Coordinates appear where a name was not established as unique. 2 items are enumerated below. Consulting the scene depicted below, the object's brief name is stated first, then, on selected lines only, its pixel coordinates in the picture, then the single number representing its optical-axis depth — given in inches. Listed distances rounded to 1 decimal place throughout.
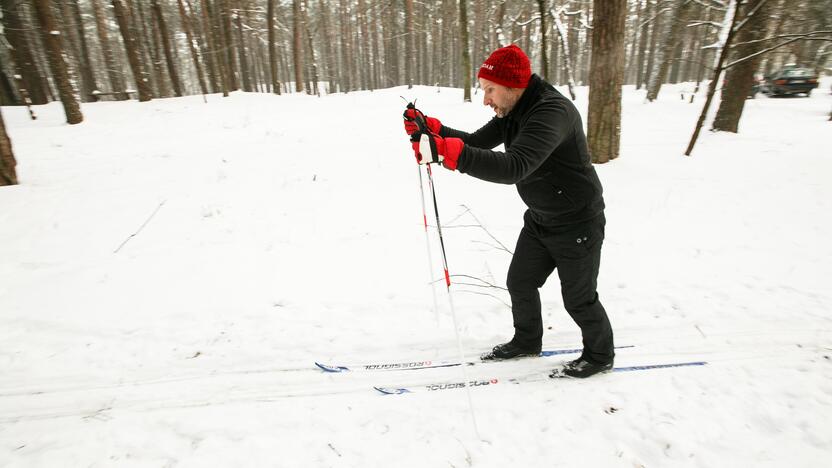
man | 86.4
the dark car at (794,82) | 752.3
